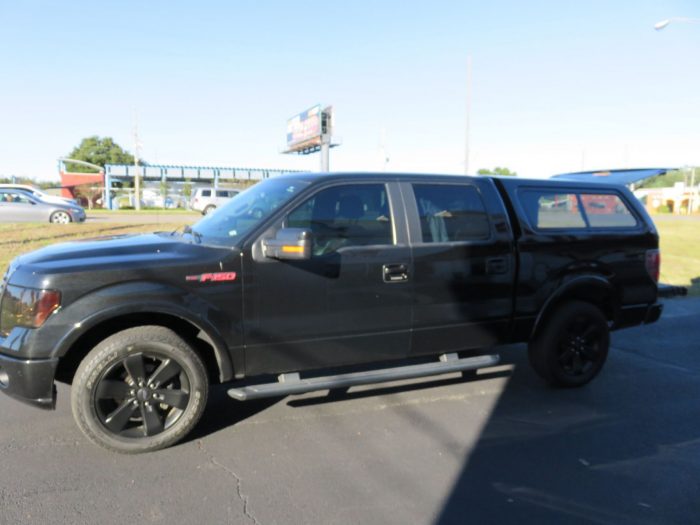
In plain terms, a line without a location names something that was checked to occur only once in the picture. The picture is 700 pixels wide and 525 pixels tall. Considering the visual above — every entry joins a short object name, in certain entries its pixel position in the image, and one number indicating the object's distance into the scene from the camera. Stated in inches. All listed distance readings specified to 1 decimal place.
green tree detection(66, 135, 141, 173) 3184.1
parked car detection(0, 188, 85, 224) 768.3
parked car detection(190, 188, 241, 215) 1202.6
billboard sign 1470.2
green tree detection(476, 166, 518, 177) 3236.2
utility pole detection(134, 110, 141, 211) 1805.5
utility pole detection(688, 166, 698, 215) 2114.1
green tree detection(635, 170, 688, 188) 3014.3
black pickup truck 134.3
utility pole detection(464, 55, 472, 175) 1035.7
